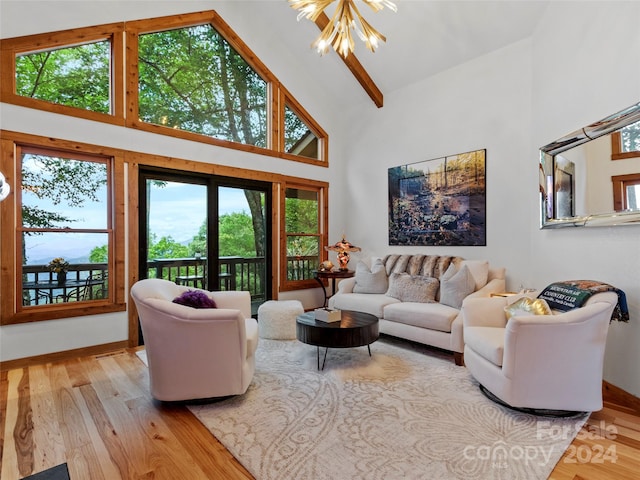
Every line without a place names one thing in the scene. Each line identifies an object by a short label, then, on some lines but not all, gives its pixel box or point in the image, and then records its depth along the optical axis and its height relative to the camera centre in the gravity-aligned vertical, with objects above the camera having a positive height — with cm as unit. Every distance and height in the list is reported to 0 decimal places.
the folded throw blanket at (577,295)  232 -44
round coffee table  294 -82
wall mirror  247 +51
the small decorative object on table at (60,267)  350 -26
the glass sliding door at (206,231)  418 +12
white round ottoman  404 -98
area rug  176 -119
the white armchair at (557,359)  217 -80
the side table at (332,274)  507 -53
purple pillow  256 -45
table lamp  532 -18
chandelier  270 +179
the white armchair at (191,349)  231 -75
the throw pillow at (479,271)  374 -38
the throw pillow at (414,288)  388 -59
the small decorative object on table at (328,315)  318 -72
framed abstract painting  435 +50
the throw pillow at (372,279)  452 -55
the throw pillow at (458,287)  359 -53
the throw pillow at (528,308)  250 -54
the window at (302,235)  554 +7
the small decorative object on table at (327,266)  519 -42
